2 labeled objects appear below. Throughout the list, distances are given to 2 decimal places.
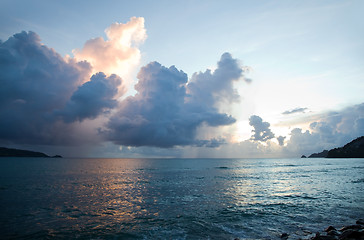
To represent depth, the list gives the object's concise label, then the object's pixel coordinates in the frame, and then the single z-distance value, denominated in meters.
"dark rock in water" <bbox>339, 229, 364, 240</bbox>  14.14
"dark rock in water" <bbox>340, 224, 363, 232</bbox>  17.74
